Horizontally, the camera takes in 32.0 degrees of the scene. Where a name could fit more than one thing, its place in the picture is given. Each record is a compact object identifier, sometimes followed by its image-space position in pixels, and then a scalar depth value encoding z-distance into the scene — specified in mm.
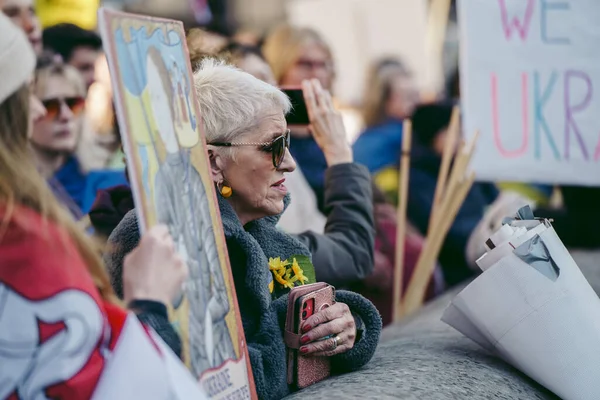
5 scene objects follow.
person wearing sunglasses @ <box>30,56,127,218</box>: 4230
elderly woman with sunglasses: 2688
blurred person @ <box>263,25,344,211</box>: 4984
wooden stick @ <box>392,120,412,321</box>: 4484
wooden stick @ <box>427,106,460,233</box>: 4457
